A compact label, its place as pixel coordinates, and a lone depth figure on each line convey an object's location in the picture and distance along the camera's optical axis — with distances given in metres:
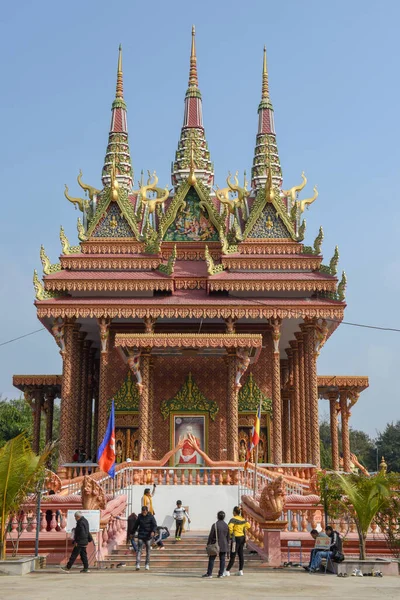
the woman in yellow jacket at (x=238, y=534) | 13.61
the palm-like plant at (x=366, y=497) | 14.84
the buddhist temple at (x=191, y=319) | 26.86
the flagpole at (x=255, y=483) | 19.38
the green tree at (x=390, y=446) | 65.44
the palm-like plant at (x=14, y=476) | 14.00
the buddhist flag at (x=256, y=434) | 21.17
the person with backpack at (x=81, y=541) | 13.91
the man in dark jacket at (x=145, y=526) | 14.19
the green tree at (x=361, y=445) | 70.56
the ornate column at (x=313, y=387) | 26.36
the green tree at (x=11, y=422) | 49.81
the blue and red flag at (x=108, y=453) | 18.55
